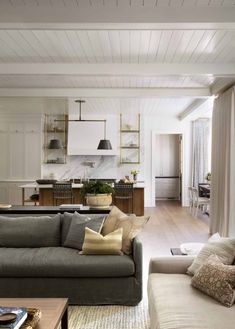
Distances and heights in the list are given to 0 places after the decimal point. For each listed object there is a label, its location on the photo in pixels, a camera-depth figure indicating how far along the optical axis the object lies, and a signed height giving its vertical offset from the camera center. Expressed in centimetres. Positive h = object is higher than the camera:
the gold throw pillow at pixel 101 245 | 336 -90
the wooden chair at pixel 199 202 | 823 -114
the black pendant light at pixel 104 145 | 824 +30
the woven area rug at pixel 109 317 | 288 -147
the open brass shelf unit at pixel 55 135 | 988 +66
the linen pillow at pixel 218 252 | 264 -78
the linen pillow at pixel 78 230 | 356 -81
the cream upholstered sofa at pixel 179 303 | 198 -99
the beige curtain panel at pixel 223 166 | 525 -15
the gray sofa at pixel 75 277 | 320 -118
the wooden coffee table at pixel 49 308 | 207 -105
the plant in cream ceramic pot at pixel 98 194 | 421 -48
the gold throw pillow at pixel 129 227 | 345 -75
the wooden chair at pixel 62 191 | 749 -79
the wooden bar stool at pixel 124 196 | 764 -93
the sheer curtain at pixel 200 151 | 984 +20
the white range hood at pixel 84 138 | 962 +56
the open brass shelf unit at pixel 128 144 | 1003 +40
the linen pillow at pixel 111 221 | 362 -71
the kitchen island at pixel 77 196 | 784 -96
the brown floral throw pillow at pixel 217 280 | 225 -89
